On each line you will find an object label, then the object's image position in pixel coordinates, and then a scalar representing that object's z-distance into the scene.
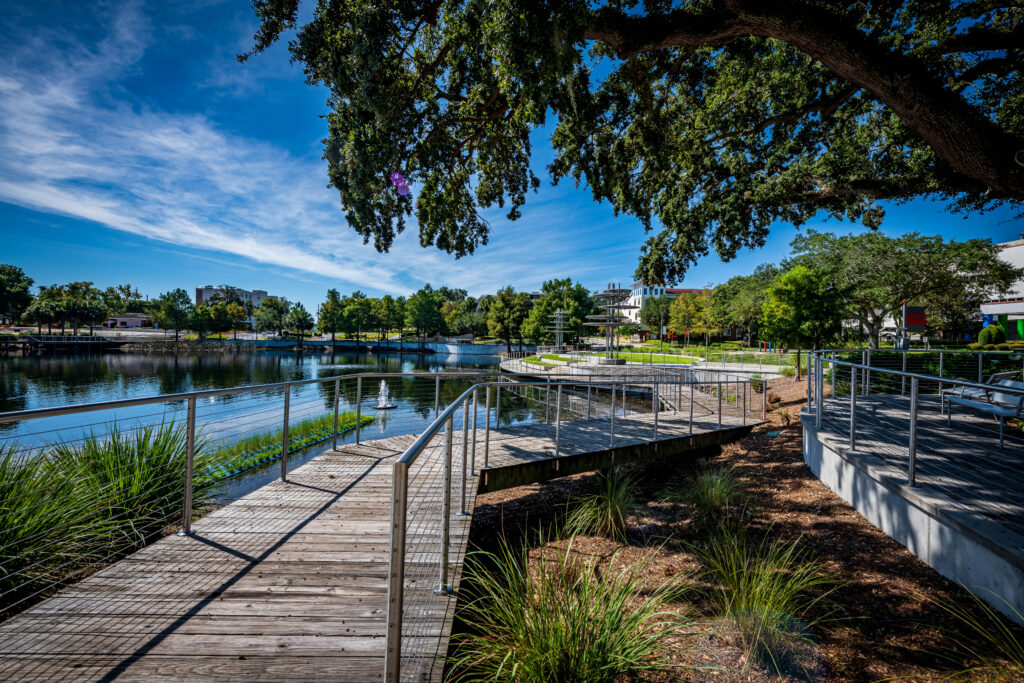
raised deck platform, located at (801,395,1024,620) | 2.90
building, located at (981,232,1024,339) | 31.38
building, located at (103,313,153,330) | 103.68
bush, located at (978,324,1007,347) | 27.27
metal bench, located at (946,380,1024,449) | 4.86
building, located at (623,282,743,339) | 73.75
